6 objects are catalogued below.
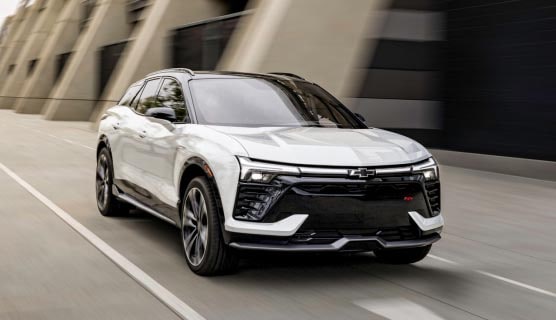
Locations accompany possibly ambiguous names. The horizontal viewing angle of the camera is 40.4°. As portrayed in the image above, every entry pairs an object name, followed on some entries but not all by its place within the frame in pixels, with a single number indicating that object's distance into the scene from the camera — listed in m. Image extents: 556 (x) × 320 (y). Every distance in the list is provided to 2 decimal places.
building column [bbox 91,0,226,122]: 29.69
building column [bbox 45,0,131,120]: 39.03
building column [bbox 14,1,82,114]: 50.03
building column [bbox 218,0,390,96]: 17.94
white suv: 5.30
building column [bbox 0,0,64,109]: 60.41
